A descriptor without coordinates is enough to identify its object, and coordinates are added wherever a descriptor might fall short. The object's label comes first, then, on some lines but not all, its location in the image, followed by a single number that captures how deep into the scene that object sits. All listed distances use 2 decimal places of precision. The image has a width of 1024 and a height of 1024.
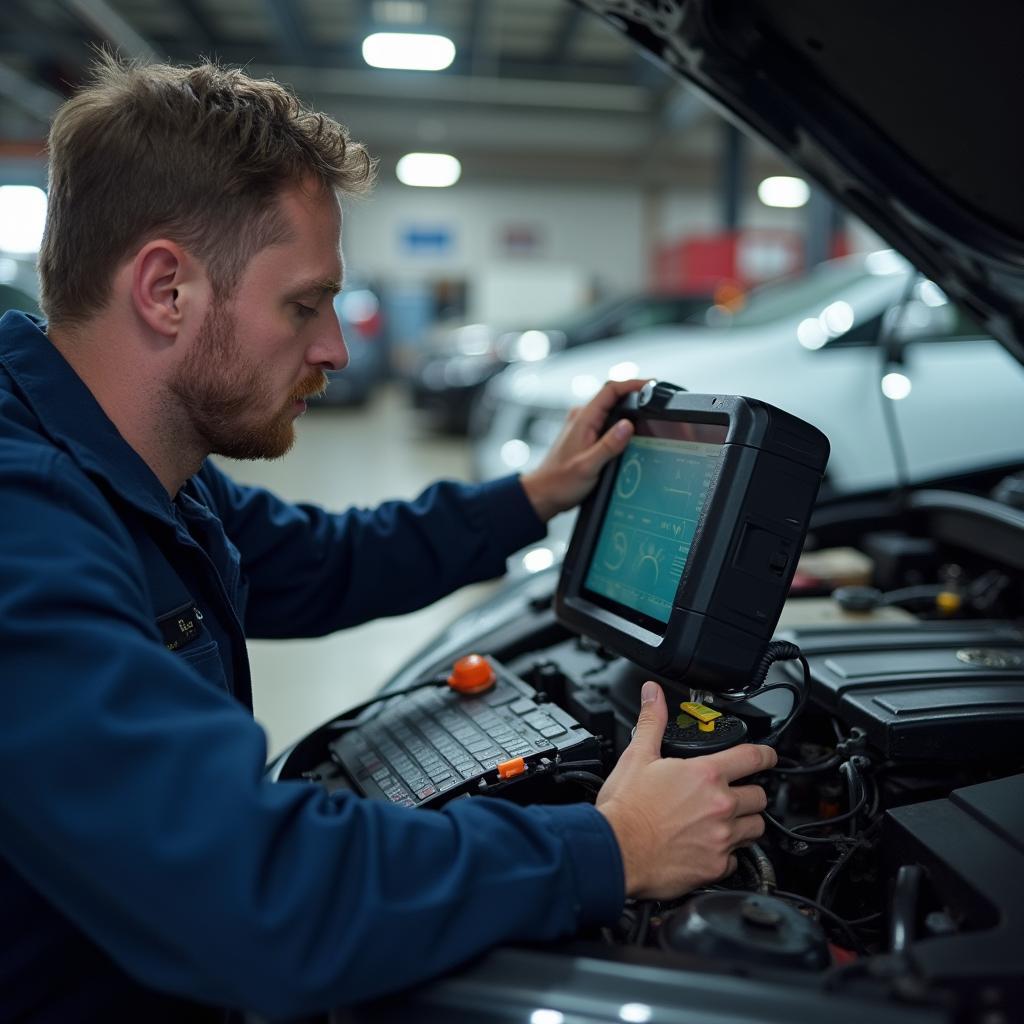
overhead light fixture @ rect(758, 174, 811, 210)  14.27
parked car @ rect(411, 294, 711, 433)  7.04
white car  2.97
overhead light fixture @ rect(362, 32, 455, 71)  7.66
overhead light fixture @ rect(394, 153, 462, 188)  13.68
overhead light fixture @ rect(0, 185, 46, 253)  10.91
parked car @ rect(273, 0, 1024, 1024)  0.69
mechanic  0.68
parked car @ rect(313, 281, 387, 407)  10.12
